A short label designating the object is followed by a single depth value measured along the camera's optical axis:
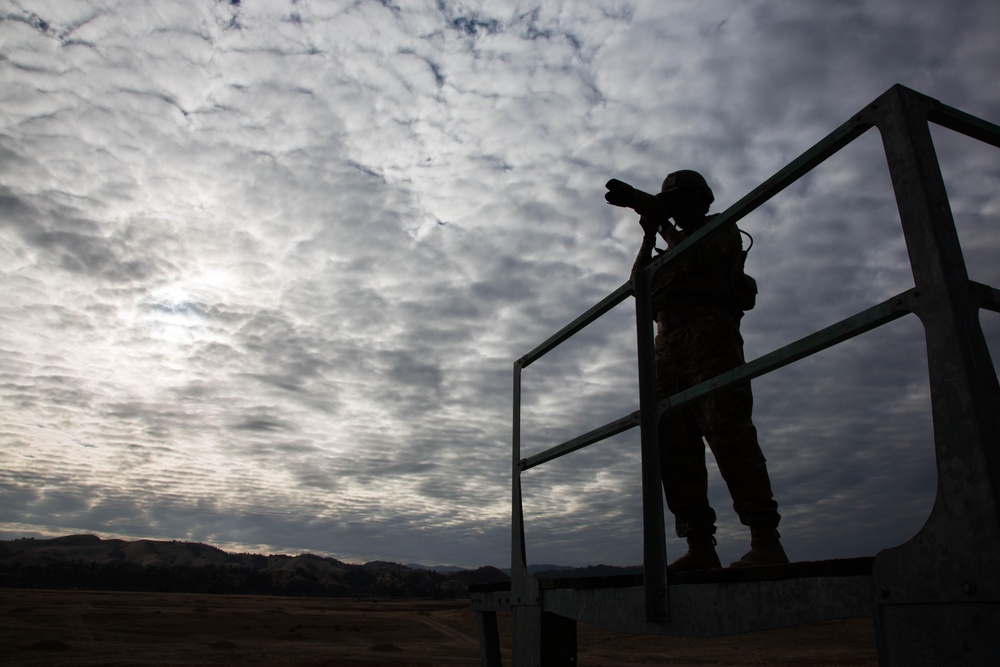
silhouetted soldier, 3.39
